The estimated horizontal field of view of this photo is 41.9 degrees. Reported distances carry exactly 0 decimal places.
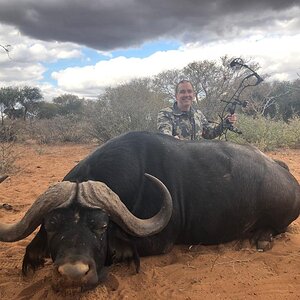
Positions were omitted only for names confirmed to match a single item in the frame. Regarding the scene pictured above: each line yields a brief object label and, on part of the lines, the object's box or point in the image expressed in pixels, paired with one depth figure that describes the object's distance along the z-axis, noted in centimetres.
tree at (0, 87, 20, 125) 2462
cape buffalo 303
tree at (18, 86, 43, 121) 2648
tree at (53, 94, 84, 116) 2962
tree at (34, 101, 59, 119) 2631
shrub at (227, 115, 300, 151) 1233
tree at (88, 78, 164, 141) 1352
